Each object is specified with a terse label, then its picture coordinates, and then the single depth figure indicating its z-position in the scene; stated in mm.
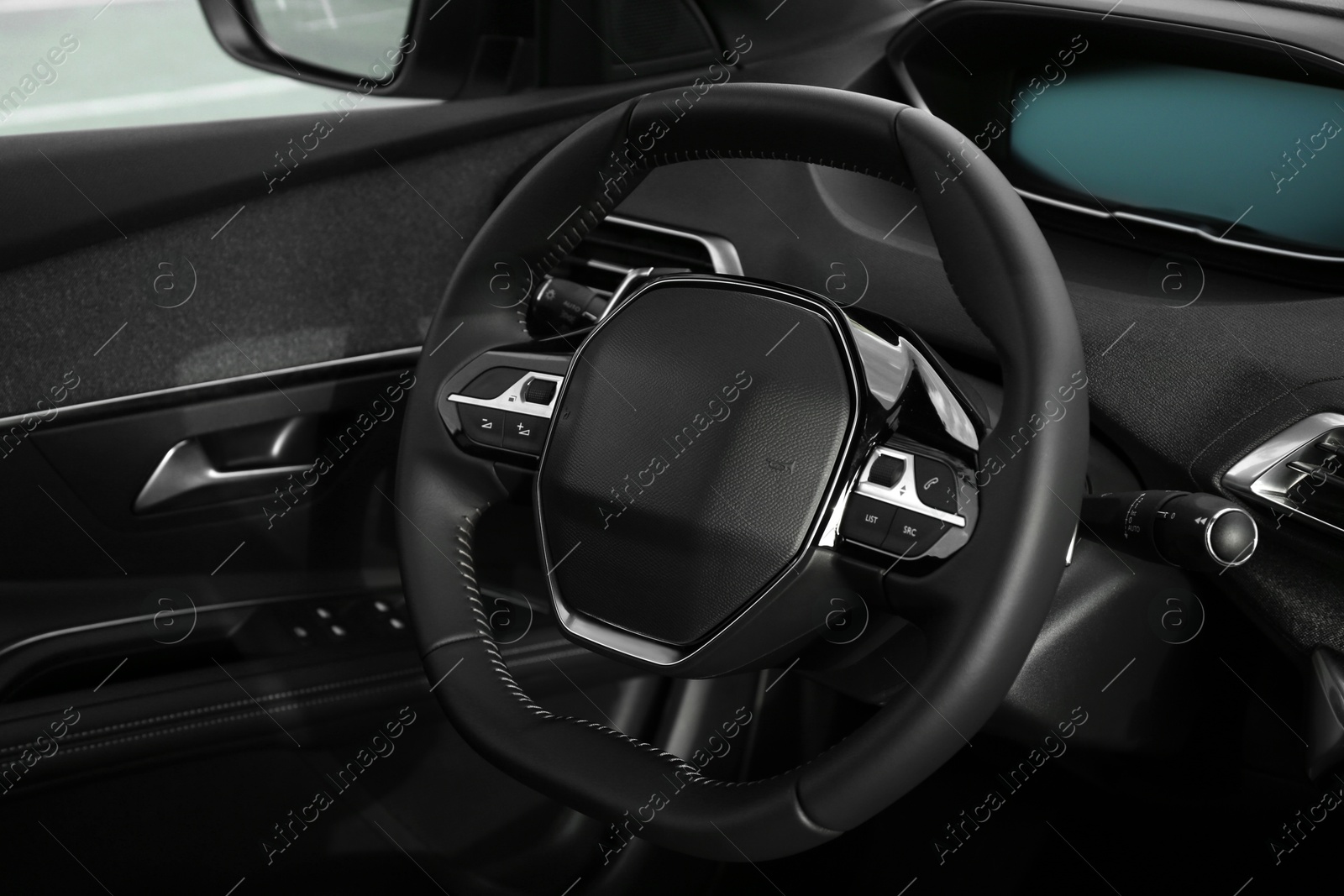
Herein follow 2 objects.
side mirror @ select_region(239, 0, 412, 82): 1388
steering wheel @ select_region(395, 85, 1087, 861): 660
